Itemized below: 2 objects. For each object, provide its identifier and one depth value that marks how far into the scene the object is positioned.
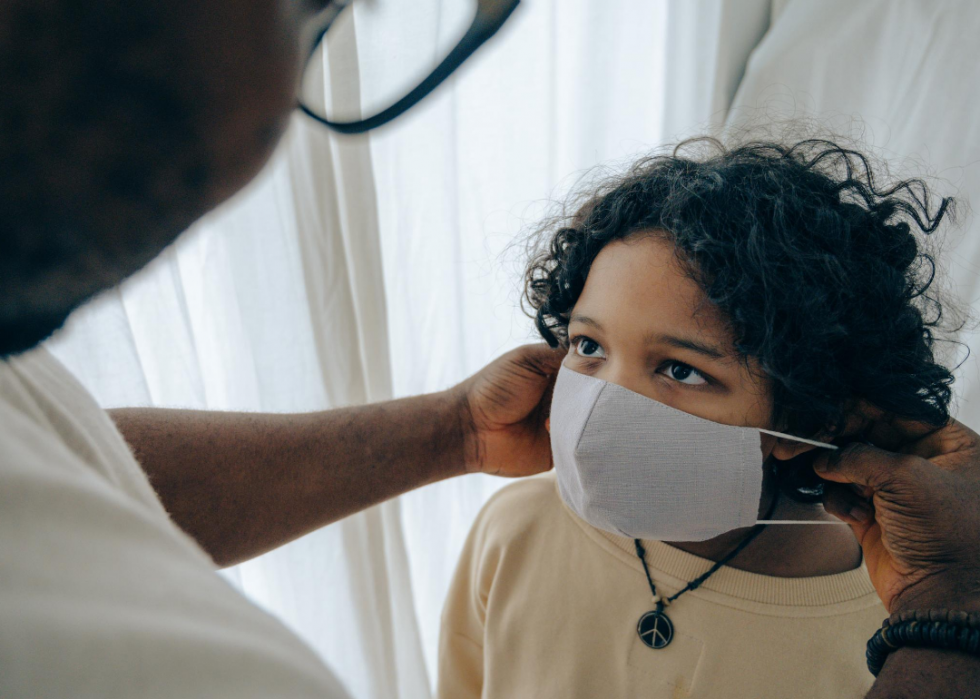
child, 0.52
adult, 0.27
